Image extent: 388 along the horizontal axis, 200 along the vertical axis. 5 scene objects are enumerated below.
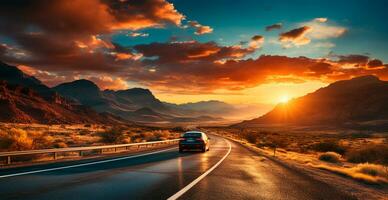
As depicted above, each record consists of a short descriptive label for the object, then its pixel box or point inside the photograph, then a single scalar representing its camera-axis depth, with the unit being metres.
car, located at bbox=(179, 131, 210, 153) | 26.81
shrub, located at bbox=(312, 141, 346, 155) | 38.12
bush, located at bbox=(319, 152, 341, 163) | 27.02
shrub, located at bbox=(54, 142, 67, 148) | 28.54
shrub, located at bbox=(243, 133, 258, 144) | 58.14
